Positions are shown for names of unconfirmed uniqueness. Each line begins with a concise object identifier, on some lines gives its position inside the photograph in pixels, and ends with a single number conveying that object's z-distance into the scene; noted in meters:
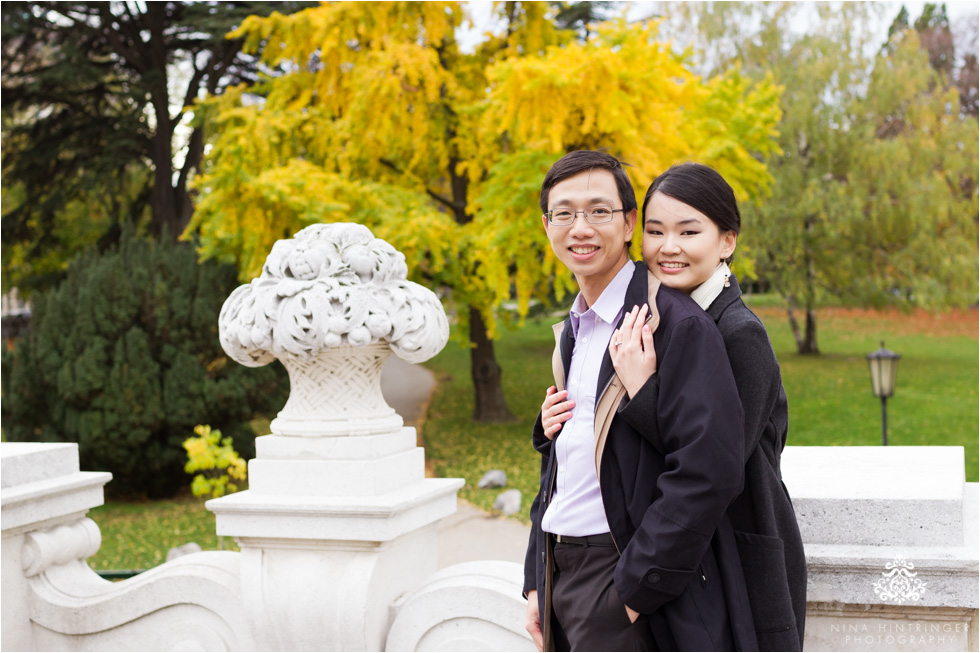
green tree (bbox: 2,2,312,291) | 16.08
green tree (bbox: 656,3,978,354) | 17.31
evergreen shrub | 10.12
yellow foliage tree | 10.18
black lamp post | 8.69
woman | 1.78
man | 1.67
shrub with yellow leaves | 7.89
